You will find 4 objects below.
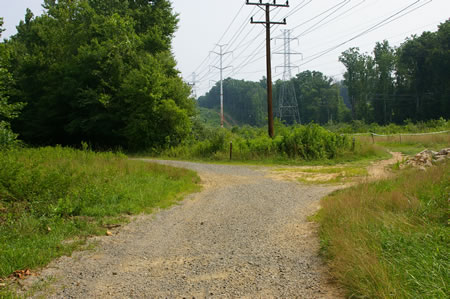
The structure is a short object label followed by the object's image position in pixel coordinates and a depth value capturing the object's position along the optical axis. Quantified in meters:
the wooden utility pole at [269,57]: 24.34
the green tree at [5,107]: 17.83
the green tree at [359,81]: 77.81
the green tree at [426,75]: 57.78
